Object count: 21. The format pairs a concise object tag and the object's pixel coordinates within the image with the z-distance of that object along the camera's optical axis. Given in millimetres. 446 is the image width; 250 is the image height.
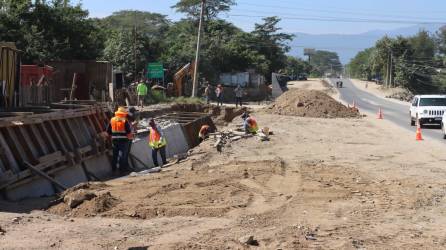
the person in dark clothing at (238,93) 46097
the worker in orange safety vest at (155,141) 17919
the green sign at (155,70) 42969
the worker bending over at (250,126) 24734
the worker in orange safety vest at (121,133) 16281
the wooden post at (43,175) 13047
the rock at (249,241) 8281
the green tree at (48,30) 34156
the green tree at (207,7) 82438
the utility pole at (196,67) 45031
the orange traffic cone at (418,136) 24516
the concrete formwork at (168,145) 19469
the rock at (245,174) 14467
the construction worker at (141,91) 33250
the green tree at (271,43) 86625
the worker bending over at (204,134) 23922
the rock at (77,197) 10711
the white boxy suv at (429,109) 30094
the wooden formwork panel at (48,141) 12664
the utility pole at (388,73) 107856
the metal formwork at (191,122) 26547
